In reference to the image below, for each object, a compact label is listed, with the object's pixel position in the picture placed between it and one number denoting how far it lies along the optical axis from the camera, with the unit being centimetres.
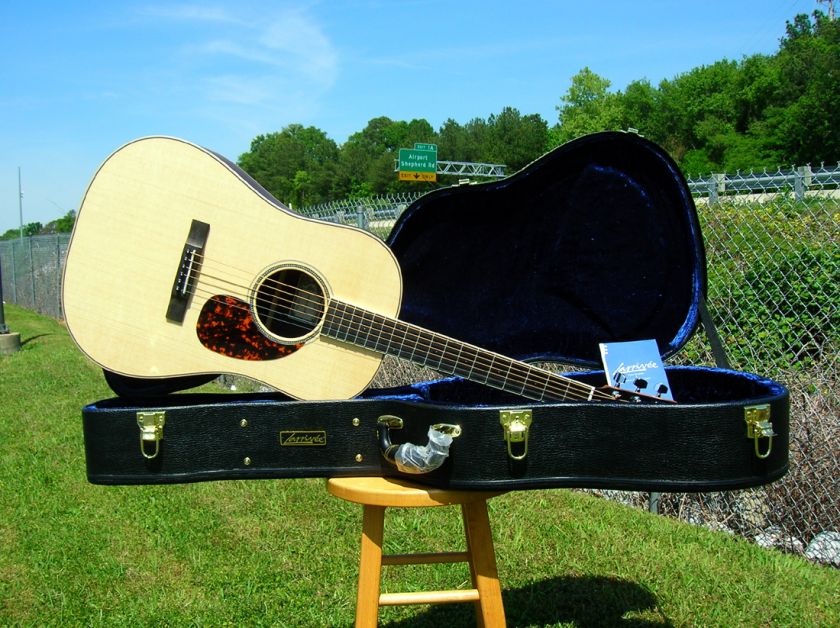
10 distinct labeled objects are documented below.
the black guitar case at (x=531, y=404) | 172
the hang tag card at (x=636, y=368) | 211
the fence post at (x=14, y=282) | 1823
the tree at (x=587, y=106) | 5653
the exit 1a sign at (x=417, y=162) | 3000
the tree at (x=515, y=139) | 6494
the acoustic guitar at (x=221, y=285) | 179
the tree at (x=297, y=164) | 7219
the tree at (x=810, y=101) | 3519
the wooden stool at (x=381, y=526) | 177
